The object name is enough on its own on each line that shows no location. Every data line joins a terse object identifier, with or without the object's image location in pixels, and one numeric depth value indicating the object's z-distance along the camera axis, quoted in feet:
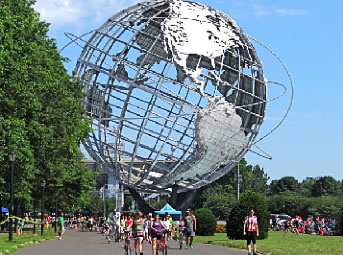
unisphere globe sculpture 141.79
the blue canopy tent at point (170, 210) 147.74
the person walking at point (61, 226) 142.33
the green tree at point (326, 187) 459.73
